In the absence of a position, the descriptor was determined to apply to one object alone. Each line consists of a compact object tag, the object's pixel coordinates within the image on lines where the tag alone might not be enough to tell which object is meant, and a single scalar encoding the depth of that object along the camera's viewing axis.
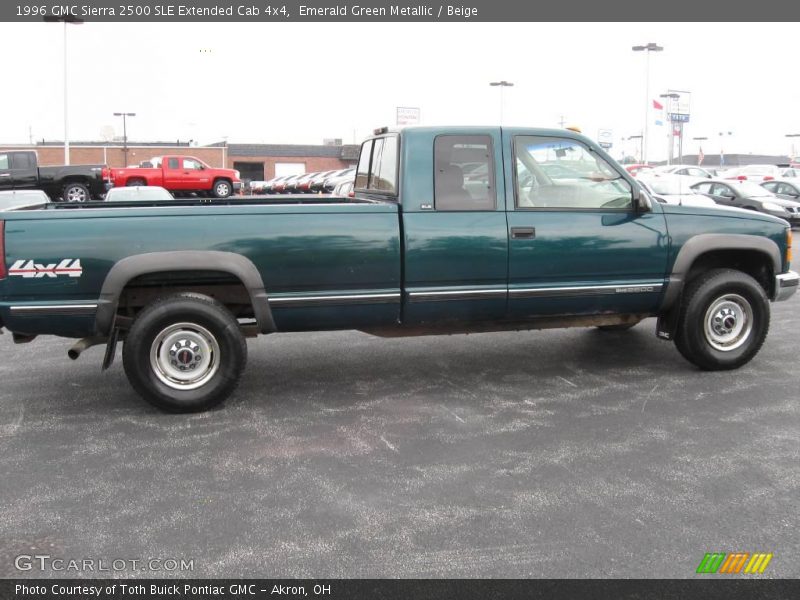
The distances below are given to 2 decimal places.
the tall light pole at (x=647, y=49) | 37.69
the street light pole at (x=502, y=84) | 43.06
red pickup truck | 28.97
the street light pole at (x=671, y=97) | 42.66
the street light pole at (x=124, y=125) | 66.34
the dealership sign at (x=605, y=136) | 45.69
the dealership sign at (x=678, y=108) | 43.16
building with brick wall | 58.41
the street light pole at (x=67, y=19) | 31.98
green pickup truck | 4.98
